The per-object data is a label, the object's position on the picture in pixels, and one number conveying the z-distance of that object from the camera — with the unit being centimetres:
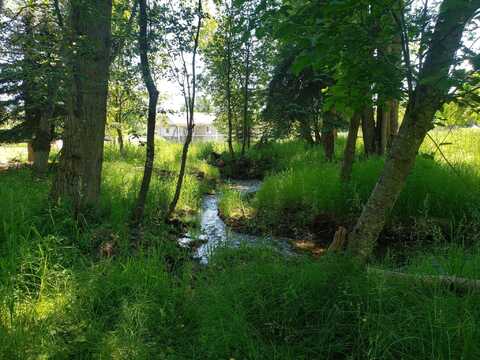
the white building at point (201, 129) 3731
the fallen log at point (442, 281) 216
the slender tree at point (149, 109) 429
